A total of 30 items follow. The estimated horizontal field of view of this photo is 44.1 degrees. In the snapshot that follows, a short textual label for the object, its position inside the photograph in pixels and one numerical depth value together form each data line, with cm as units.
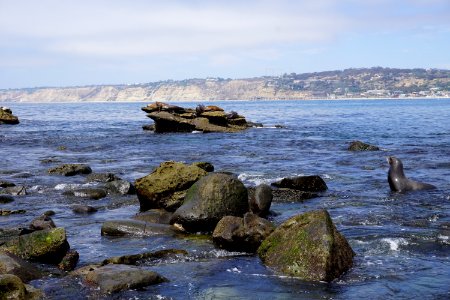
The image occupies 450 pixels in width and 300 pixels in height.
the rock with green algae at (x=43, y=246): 980
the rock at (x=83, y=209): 1433
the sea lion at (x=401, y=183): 1667
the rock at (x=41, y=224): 1161
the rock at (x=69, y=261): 955
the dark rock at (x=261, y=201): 1339
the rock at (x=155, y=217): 1301
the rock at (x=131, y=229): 1190
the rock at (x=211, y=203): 1205
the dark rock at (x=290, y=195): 1554
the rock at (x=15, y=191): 1705
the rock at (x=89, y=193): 1662
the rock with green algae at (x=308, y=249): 877
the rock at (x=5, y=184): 1800
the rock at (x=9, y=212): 1408
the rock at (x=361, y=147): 2953
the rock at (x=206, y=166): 1867
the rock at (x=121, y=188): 1720
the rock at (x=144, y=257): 950
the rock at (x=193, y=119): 4709
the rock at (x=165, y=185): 1419
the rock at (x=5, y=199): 1590
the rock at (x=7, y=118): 6241
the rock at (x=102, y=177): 1925
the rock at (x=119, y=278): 812
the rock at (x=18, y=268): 856
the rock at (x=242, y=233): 1040
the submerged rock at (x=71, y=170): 2117
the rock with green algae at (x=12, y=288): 748
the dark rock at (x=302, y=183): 1658
